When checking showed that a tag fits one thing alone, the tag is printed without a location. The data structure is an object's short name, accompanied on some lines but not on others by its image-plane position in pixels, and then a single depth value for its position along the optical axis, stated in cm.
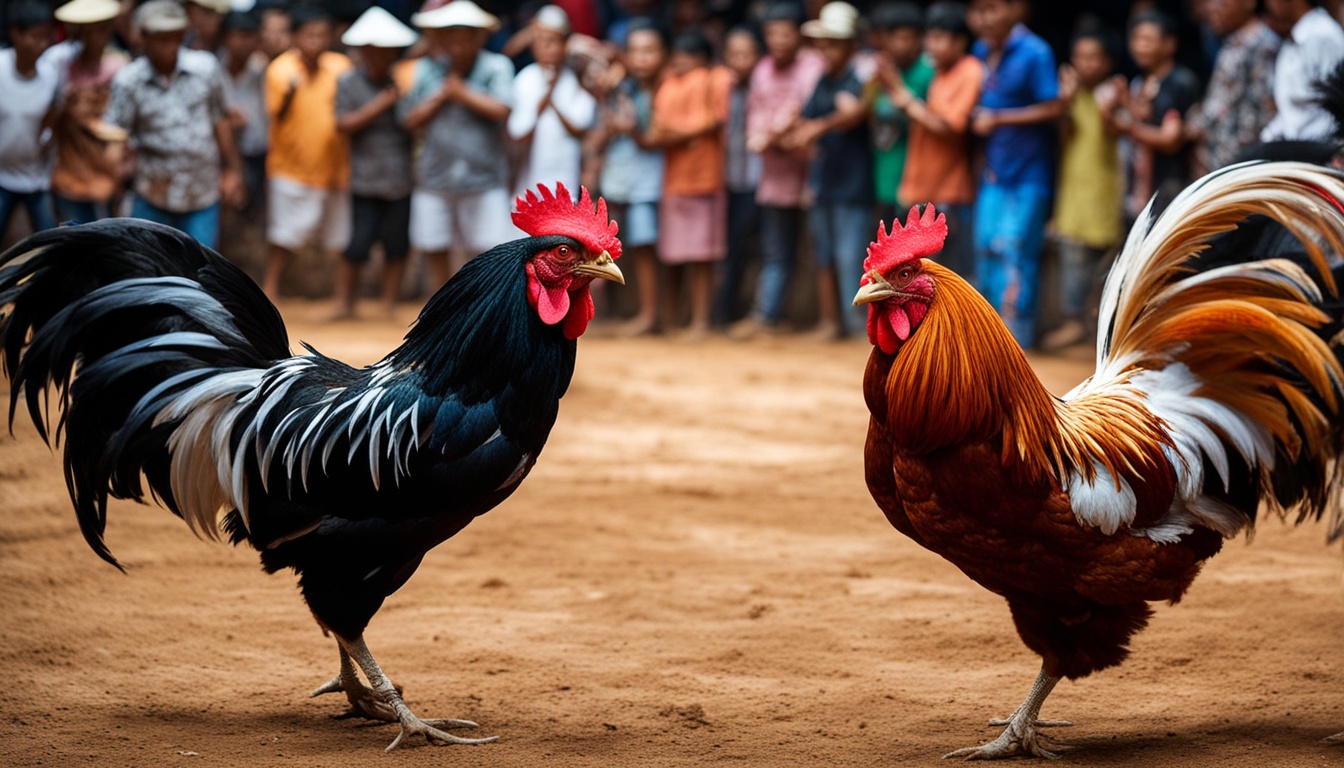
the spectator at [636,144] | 1105
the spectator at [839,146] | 1064
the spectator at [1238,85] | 888
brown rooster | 373
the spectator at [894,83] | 1046
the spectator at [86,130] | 891
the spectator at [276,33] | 1212
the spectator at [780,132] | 1084
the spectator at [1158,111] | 965
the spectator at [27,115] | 863
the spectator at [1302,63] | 757
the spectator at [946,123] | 1014
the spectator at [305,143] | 1145
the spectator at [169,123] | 932
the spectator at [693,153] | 1096
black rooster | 392
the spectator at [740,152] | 1130
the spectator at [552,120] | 1104
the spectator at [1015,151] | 998
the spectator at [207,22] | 1180
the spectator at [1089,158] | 1012
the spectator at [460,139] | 1082
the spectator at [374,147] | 1104
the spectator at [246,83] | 1179
